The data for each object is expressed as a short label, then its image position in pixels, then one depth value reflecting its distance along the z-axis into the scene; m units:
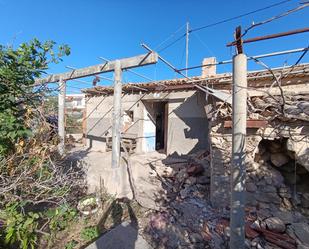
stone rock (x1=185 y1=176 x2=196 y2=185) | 5.61
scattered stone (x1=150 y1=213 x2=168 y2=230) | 4.03
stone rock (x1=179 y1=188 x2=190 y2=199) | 5.08
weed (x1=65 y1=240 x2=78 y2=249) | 3.41
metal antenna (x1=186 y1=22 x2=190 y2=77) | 9.09
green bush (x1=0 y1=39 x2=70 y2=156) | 2.70
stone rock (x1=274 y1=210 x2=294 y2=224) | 3.76
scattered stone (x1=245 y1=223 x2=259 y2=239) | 3.46
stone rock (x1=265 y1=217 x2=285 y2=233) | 3.46
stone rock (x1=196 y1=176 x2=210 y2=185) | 5.58
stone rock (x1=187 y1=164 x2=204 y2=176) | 5.93
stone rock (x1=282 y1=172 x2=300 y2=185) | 4.54
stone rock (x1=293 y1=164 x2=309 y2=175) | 4.47
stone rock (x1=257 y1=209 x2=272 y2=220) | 3.90
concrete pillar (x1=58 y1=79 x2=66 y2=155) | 7.72
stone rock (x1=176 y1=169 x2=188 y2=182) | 5.88
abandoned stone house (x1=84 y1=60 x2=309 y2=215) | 3.90
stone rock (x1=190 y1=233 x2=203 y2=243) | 3.57
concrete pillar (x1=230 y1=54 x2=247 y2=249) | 2.42
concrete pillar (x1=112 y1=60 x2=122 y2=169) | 5.66
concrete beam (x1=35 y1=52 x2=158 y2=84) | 5.02
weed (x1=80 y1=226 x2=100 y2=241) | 3.70
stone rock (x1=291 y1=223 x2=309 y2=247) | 3.23
